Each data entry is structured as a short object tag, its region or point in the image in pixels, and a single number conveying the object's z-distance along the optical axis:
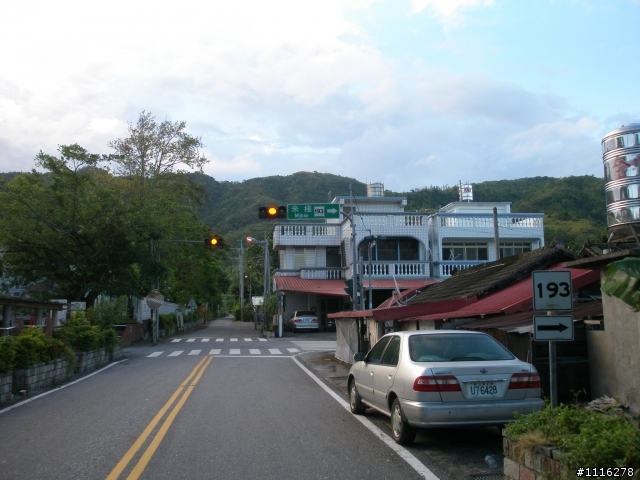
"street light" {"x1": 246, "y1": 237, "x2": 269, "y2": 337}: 45.22
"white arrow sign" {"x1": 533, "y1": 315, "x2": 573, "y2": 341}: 7.33
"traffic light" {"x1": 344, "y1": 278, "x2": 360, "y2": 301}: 24.71
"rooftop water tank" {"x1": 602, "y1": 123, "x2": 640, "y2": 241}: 8.27
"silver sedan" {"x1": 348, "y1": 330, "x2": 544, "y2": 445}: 7.60
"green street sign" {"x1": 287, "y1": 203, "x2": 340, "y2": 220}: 22.03
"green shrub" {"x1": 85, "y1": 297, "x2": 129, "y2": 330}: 24.75
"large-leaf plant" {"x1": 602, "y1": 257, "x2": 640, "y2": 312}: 5.52
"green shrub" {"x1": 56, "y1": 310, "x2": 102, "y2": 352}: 18.88
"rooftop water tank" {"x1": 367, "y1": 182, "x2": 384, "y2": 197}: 53.03
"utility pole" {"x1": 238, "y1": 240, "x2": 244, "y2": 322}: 63.73
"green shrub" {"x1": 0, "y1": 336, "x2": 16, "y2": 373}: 12.41
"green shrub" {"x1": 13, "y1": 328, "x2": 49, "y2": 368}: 13.69
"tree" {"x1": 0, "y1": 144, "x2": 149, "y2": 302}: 32.06
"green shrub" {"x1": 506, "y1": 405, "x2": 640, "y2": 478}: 4.47
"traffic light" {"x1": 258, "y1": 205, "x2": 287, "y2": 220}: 19.88
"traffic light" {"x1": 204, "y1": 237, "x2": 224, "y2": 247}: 29.52
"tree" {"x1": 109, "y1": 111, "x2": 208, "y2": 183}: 44.62
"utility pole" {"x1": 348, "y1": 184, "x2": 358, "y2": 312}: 24.53
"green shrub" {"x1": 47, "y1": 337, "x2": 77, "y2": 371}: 15.90
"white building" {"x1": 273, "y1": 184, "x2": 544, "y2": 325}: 40.25
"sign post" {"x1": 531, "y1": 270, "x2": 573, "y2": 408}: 7.34
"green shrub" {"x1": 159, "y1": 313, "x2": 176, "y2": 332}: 43.95
